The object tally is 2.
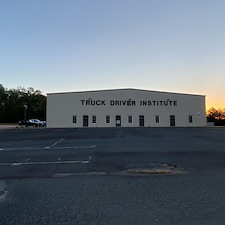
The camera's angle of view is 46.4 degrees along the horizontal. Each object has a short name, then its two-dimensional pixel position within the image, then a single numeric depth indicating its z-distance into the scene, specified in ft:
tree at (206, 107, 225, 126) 218.57
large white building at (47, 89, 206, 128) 172.45
